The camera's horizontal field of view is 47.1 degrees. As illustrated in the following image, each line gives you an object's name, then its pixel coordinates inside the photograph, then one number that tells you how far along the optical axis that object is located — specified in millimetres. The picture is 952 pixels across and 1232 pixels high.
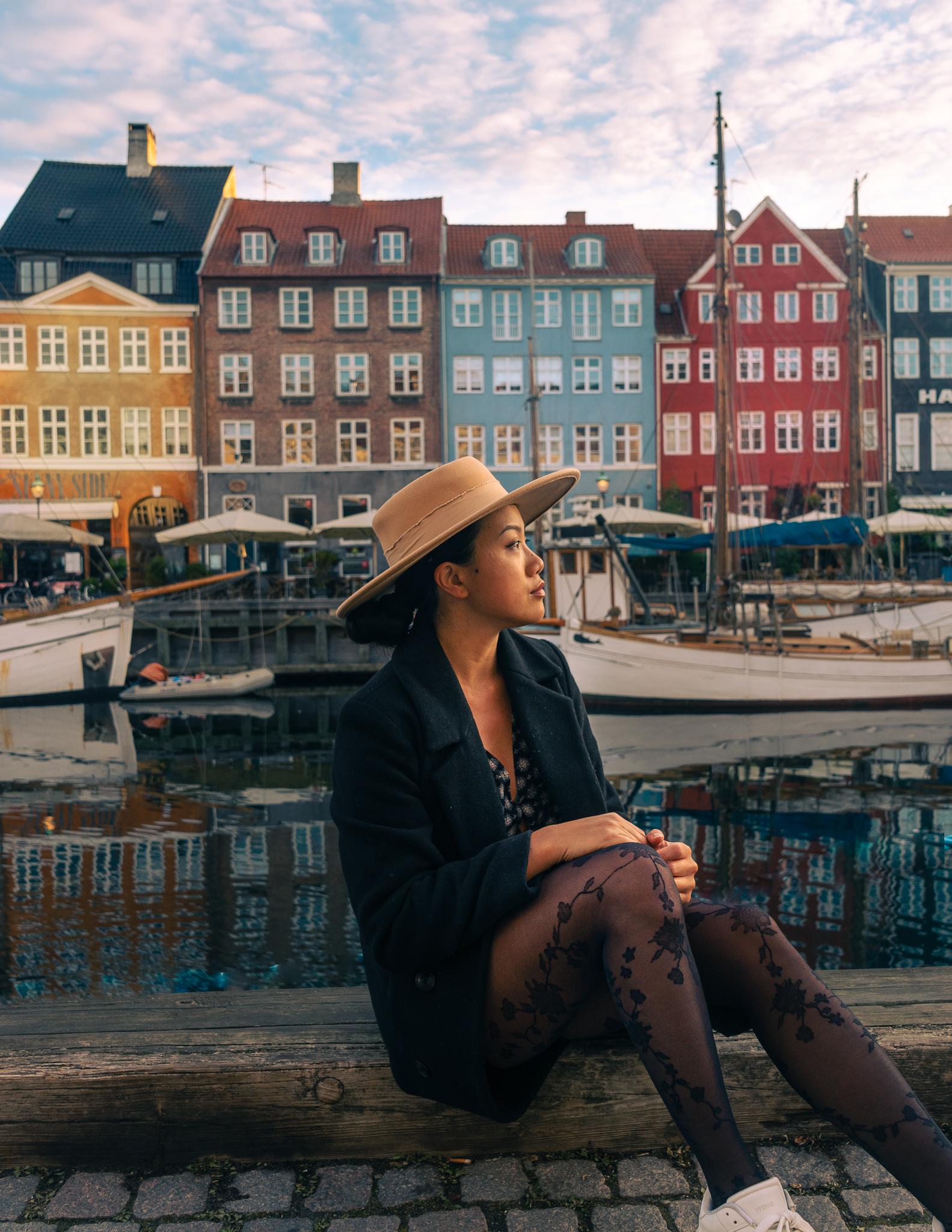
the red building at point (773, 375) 34500
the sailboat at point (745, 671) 18266
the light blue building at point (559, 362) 33875
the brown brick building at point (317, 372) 33000
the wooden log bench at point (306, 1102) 1995
